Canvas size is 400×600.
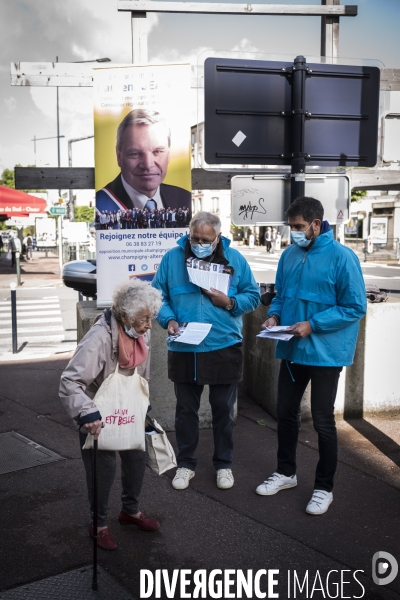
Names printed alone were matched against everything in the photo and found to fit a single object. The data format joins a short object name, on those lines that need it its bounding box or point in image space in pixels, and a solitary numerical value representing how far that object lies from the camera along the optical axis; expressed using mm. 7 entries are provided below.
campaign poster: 5688
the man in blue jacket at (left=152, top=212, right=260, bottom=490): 4332
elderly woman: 3182
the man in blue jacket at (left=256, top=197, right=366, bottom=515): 3918
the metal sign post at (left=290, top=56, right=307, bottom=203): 5035
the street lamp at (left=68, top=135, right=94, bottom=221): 34212
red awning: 22234
